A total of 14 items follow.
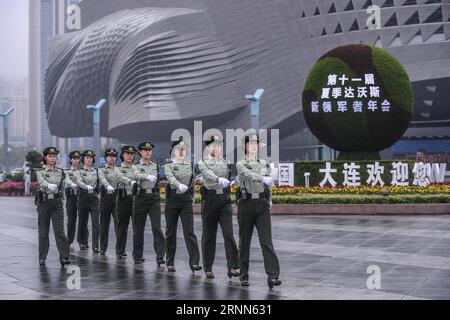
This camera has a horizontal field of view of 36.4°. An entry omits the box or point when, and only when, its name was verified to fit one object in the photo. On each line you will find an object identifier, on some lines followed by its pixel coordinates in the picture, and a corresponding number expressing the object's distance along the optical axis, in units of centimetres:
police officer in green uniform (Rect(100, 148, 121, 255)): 1408
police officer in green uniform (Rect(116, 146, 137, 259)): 1292
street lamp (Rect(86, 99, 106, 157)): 5377
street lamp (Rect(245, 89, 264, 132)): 4359
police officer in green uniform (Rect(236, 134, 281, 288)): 943
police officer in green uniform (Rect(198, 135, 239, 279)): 1016
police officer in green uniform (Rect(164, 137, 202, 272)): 1100
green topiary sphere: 2650
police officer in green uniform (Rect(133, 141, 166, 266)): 1204
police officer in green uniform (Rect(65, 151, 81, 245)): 1453
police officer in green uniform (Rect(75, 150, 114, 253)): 1438
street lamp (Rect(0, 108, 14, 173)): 6716
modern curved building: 5503
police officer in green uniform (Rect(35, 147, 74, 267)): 1170
